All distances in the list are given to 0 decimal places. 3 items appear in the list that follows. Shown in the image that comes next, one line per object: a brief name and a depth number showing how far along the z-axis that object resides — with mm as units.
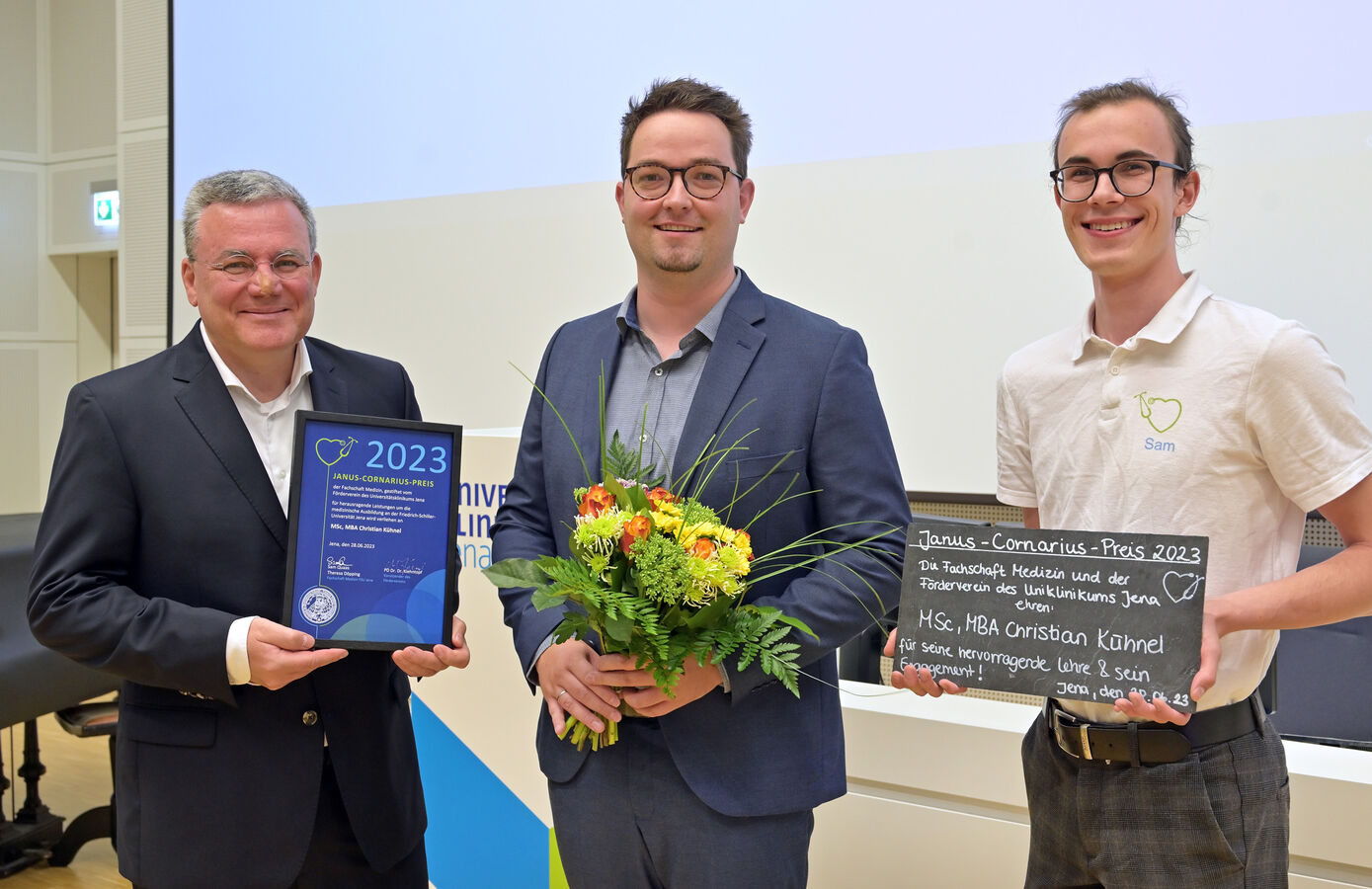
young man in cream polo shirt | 1464
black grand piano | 3615
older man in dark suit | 1741
